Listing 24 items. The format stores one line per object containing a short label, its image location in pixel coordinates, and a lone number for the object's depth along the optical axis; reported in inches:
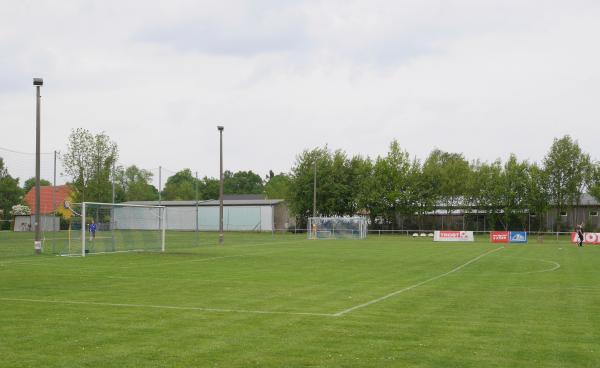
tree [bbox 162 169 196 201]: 5034.5
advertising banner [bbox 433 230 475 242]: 2253.6
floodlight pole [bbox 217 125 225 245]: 1632.6
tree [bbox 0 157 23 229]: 2709.2
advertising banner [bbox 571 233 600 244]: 1978.3
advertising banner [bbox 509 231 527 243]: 2143.2
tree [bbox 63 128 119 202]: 2130.9
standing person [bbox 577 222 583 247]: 1792.6
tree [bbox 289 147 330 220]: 3112.7
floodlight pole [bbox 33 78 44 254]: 1135.0
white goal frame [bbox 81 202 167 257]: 1124.5
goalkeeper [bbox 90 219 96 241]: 1268.5
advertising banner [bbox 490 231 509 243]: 2173.5
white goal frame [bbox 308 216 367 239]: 2480.3
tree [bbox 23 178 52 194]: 3708.2
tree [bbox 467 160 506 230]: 2817.4
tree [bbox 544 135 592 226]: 2787.9
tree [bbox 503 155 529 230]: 2783.0
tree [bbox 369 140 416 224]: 2957.7
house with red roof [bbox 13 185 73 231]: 1959.9
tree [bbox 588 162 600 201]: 2726.4
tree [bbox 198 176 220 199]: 5285.4
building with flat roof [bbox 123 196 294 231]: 3134.8
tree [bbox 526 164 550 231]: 2763.3
